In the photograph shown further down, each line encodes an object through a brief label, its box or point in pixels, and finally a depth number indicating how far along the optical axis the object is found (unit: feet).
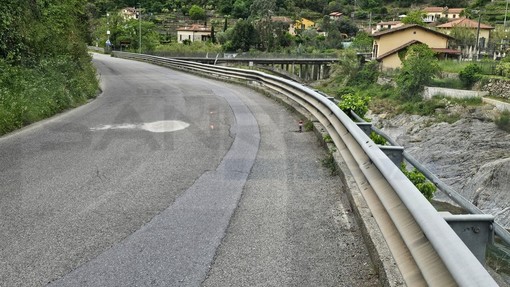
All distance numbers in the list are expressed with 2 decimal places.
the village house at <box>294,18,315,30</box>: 495.41
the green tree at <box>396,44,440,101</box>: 155.22
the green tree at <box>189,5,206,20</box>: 554.46
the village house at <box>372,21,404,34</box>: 460.63
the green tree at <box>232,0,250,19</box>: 574.15
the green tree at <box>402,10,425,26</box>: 376.64
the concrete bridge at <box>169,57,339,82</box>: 243.60
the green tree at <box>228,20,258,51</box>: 343.67
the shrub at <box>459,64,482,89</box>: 155.94
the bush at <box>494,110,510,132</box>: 116.57
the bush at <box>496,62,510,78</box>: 154.84
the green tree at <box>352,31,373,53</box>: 321.48
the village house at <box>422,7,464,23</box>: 517.14
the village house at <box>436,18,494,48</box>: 300.20
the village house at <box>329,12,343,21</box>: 574.56
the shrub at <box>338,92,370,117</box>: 28.30
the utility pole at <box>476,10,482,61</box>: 256.62
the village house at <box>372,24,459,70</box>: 238.68
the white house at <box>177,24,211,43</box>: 435.53
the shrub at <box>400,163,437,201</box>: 16.42
